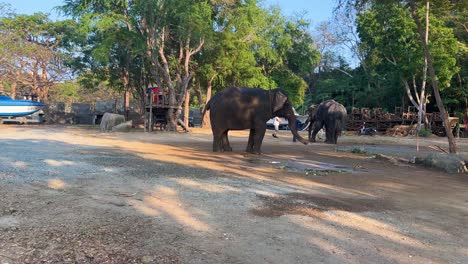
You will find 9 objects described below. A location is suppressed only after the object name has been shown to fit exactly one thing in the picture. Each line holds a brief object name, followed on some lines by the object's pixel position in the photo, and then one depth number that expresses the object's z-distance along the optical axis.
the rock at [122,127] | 29.28
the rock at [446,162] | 12.66
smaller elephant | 22.27
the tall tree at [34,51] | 39.97
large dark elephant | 15.46
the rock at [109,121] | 30.36
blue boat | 37.34
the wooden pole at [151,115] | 30.25
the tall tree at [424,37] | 14.26
